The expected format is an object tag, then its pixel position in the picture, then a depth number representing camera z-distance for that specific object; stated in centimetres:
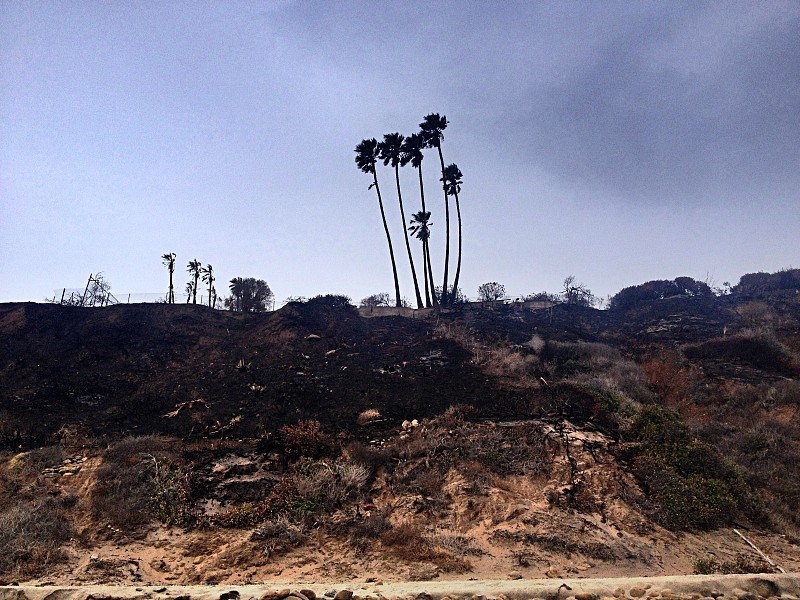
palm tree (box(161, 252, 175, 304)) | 3975
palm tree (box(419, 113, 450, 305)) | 3856
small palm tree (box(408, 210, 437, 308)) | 3853
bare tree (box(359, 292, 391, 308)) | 4325
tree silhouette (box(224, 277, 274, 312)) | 3538
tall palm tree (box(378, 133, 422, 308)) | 3809
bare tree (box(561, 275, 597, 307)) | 4219
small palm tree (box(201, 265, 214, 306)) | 4019
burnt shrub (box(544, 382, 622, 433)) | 1251
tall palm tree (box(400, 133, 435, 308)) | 3834
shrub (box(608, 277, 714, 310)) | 3825
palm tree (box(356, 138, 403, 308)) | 3772
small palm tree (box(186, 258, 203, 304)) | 4078
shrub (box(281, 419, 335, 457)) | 1139
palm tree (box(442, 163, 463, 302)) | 4000
